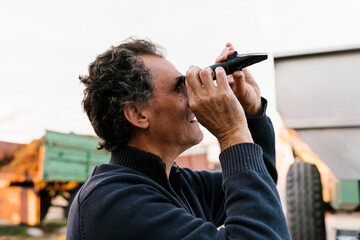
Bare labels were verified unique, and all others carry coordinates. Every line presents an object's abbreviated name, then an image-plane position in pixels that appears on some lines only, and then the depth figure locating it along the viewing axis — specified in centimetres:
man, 102
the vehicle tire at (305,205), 327
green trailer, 710
